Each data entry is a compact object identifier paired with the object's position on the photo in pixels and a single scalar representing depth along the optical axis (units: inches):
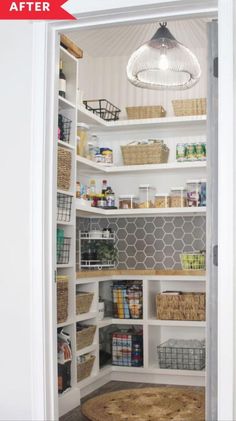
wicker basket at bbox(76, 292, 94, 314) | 167.6
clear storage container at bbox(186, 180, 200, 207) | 192.2
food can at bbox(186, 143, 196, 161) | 193.6
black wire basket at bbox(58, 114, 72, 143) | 161.3
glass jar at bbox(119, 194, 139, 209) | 200.5
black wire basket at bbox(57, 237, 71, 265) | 156.3
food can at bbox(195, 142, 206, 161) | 191.9
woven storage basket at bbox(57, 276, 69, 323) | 151.9
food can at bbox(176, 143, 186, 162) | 195.2
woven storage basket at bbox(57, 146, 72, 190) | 154.8
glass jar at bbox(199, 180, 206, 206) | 191.8
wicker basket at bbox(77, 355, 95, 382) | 164.4
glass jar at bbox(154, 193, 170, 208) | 195.3
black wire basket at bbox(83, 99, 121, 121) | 201.3
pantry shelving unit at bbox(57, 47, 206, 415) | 161.9
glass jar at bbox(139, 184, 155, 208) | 201.8
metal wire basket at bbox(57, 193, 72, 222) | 158.1
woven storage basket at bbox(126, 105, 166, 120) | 197.2
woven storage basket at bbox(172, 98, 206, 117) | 192.1
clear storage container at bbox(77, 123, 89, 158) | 177.2
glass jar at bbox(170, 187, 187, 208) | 193.9
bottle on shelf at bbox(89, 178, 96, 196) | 194.5
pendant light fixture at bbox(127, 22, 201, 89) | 153.6
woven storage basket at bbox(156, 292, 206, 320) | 184.9
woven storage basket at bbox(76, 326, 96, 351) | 164.4
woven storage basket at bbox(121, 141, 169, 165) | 195.9
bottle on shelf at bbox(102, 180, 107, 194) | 204.5
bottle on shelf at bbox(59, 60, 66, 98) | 158.1
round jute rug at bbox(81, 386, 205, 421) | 144.3
